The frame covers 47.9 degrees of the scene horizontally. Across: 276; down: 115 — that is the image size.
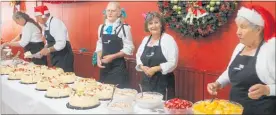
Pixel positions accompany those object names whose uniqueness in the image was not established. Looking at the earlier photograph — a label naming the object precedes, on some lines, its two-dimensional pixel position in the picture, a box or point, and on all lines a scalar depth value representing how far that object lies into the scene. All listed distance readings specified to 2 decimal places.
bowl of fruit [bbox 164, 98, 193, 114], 1.60
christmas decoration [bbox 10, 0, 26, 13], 6.24
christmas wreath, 2.70
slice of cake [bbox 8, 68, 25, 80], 2.76
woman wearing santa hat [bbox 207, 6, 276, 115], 1.77
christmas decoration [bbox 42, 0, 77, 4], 4.51
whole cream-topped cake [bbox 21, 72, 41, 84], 2.56
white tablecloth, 1.81
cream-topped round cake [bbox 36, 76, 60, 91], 2.32
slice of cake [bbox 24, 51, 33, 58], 3.62
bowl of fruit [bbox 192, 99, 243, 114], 1.51
